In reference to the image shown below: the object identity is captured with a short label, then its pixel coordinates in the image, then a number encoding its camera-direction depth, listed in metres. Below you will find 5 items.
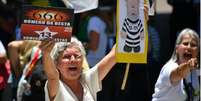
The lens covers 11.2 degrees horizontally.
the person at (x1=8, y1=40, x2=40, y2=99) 10.36
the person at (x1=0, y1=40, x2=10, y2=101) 9.78
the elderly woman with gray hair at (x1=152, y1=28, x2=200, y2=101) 8.27
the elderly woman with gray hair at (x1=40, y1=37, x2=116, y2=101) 7.02
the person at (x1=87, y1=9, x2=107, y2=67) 10.57
